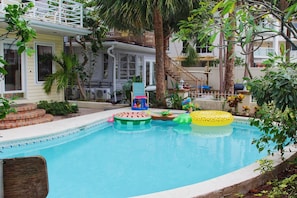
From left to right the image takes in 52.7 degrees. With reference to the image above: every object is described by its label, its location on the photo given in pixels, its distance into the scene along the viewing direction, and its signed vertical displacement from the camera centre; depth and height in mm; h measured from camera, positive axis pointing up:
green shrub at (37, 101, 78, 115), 13031 -905
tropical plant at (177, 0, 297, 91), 3688 +909
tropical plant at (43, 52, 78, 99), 13664 +600
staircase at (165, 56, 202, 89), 21423 +1051
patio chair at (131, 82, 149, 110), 14547 -473
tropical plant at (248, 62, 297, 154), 3916 -135
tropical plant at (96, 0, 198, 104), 12852 +3320
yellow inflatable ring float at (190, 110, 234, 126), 11648 -1190
